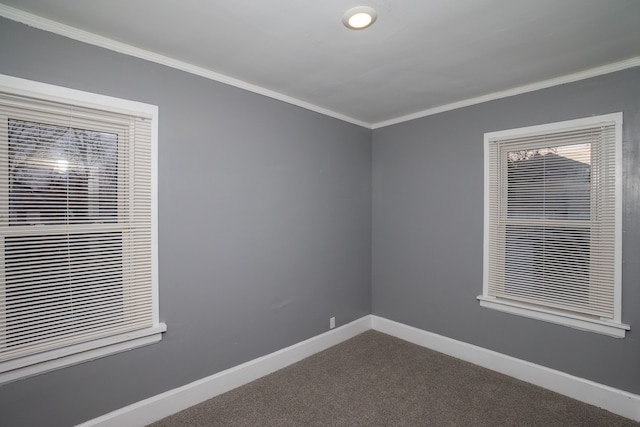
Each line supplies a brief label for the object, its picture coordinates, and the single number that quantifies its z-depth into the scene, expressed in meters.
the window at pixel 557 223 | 2.26
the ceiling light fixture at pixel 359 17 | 1.59
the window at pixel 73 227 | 1.66
